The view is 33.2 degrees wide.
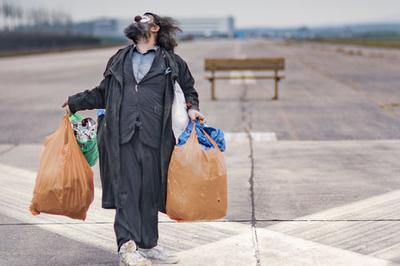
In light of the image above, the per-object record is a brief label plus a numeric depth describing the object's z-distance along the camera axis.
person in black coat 4.43
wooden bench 17.48
